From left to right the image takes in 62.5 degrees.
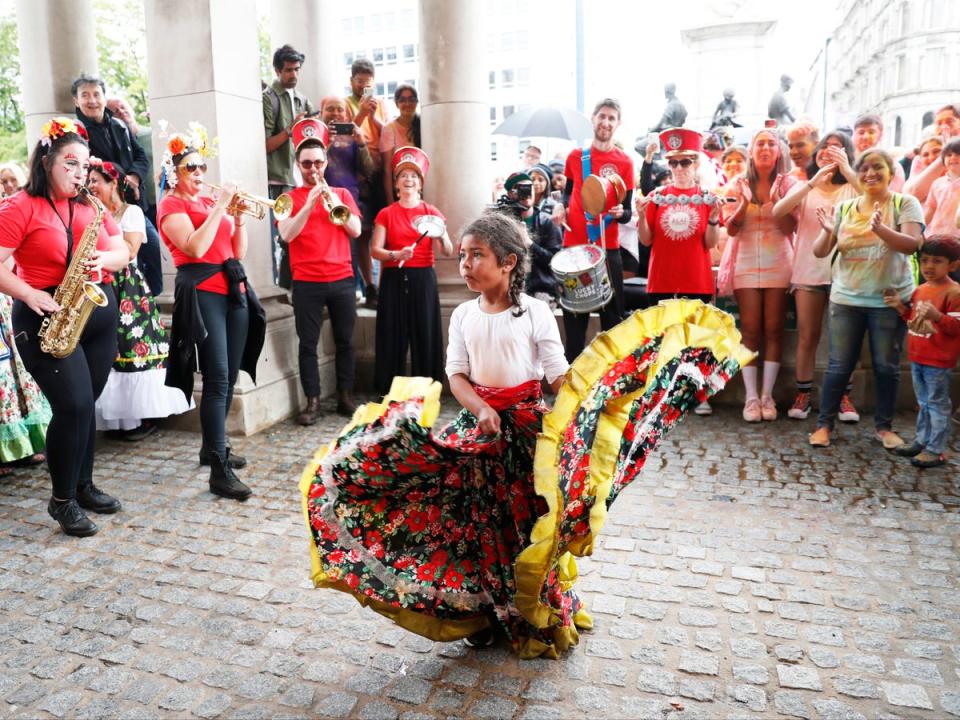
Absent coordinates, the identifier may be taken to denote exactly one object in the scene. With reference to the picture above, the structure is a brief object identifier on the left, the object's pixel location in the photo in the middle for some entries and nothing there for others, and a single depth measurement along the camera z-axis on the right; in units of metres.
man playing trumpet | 6.32
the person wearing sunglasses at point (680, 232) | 6.16
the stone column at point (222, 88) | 5.84
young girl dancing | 2.47
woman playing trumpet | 4.73
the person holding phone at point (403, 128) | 7.93
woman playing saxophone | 4.16
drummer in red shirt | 6.55
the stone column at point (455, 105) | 7.32
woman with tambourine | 6.77
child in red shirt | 5.16
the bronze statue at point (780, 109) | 12.17
